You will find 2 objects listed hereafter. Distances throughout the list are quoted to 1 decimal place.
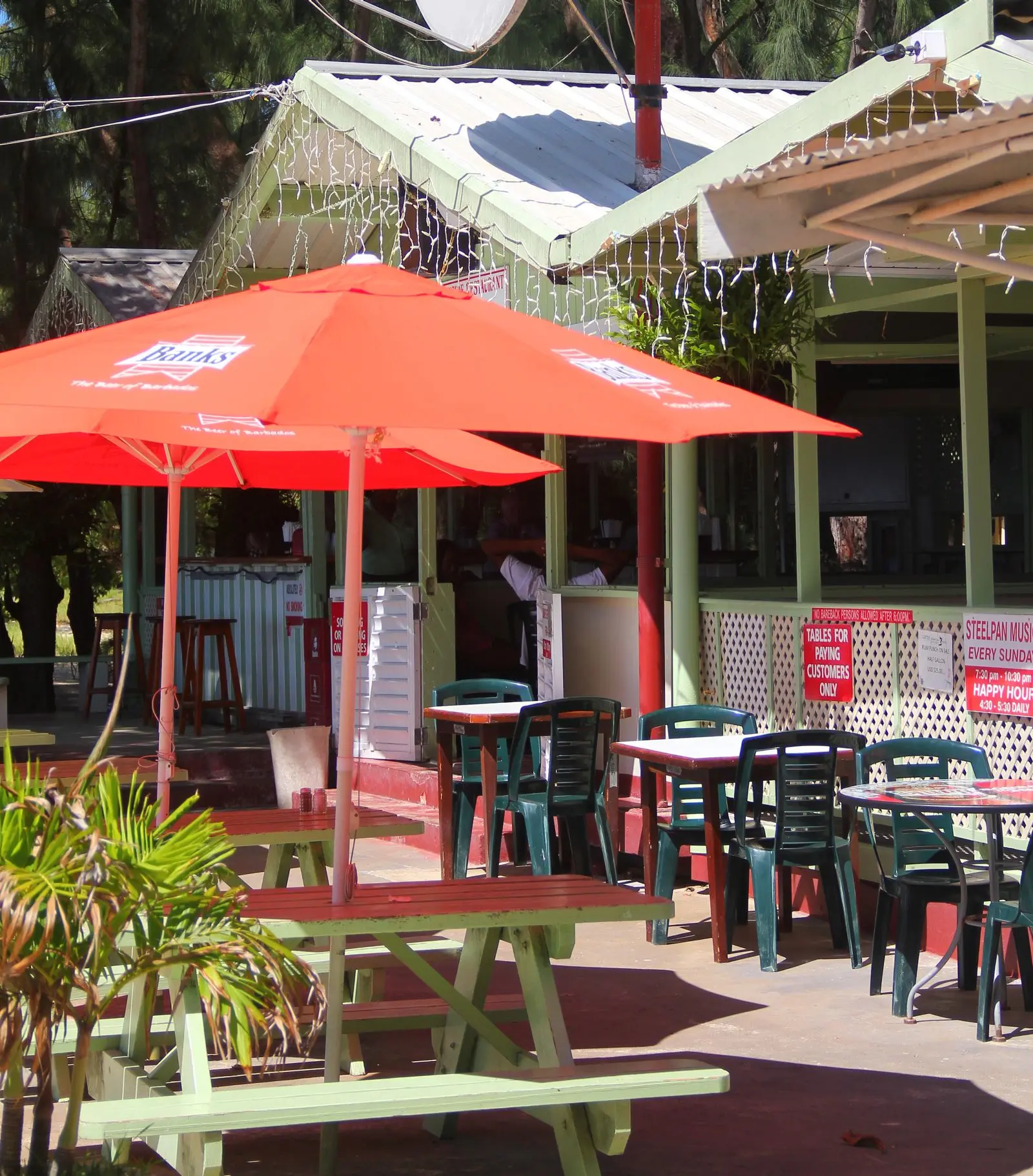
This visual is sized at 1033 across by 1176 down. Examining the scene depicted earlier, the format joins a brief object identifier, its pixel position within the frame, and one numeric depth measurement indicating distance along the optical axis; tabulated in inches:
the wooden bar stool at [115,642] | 602.9
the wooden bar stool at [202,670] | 538.9
